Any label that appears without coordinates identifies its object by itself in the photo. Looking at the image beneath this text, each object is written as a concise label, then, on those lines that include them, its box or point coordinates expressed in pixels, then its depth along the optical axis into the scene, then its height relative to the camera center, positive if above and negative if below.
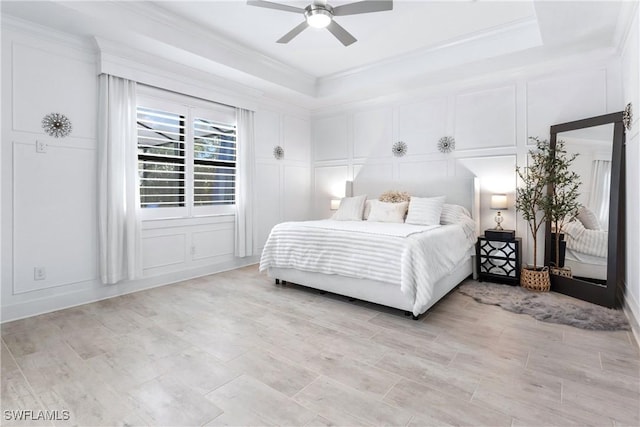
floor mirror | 3.19 -0.14
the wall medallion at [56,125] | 3.23 +0.79
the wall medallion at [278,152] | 5.74 +0.92
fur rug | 2.81 -1.00
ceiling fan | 2.86 +1.75
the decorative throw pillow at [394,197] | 5.00 +0.12
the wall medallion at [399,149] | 5.32 +0.92
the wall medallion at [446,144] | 4.86 +0.91
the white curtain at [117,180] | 3.56 +0.26
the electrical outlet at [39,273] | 3.17 -0.69
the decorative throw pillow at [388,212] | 4.55 -0.11
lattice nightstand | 3.98 -0.69
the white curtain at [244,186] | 5.04 +0.28
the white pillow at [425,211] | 4.27 -0.09
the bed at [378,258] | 2.87 -0.55
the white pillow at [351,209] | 4.99 -0.08
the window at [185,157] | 4.02 +0.63
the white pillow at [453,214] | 4.33 -0.13
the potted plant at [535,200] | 3.79 +0.06
